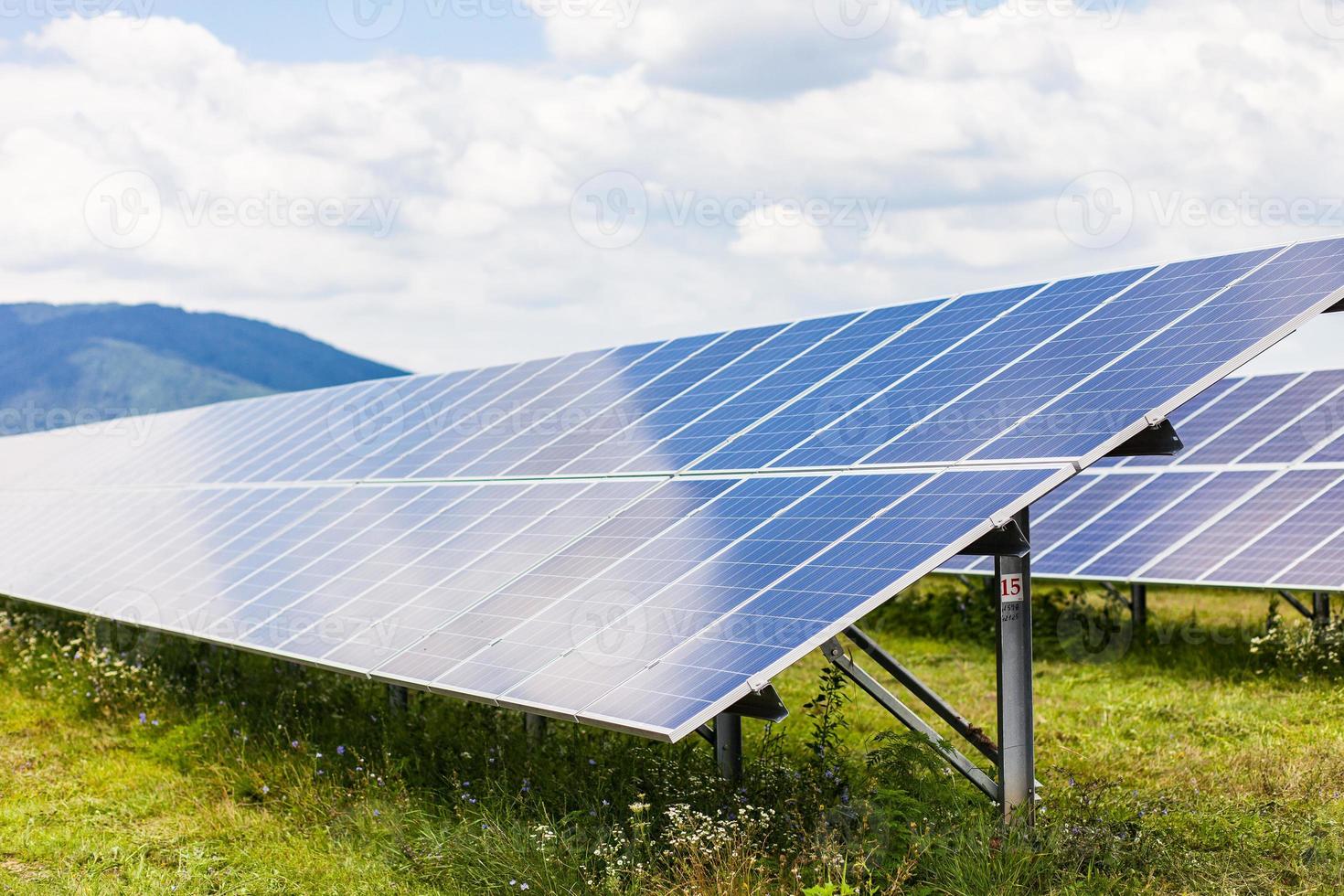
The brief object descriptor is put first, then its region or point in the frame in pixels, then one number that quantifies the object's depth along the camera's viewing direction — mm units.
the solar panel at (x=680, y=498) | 8320
